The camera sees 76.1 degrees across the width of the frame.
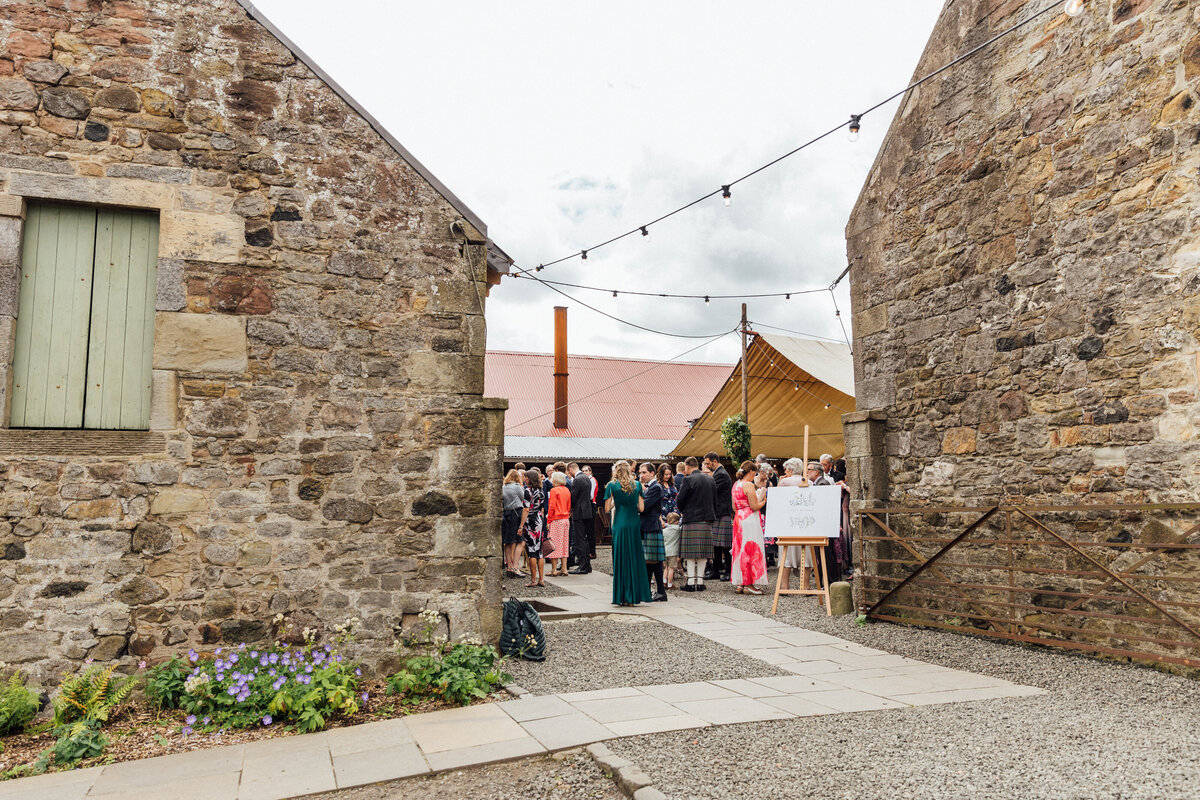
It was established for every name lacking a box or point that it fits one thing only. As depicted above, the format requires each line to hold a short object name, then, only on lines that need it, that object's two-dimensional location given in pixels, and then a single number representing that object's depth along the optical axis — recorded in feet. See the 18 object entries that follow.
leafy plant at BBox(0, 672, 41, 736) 14.79
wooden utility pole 50.76
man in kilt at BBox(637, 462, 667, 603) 30.14
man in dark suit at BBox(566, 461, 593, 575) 40.78
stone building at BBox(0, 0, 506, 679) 16.43
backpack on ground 19.81
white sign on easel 27.25
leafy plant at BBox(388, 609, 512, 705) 16.79
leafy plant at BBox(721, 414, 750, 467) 49.75
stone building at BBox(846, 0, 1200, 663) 17.85
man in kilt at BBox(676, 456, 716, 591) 32.68
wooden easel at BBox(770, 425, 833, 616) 26.60
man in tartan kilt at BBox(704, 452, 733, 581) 34.37
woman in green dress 28.55
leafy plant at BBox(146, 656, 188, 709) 15.93
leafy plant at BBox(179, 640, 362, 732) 15.33
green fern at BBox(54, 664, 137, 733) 15.12
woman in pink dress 32.17
